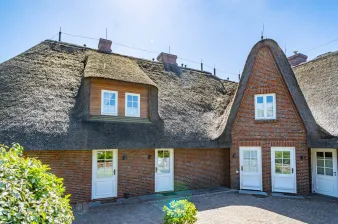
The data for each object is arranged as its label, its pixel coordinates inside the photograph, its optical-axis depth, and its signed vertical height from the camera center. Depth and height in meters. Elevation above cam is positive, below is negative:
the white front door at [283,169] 10.44 -1.73
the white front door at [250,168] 10.95 -1.76
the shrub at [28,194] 2.46 -0.80
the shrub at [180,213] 5.62 -2.11
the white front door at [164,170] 10.57 -1.83
